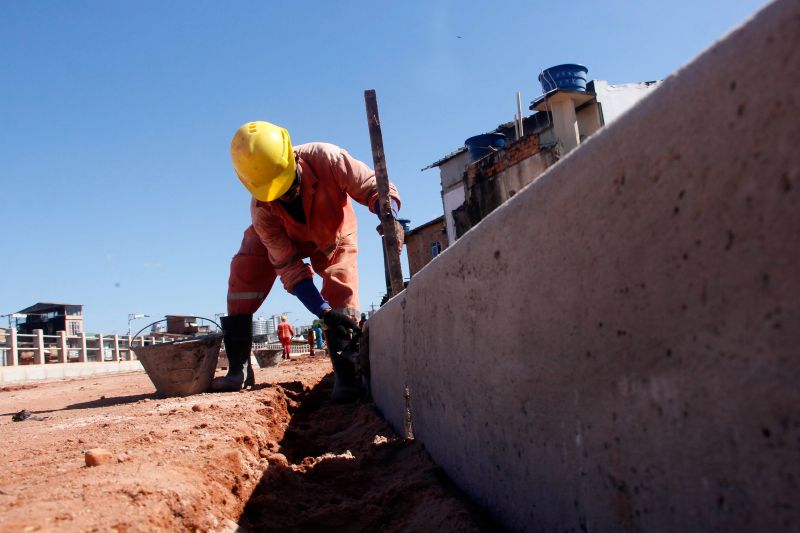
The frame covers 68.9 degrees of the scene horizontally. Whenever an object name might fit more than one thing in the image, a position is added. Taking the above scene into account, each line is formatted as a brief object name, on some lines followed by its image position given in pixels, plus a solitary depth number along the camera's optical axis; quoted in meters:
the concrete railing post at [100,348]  27.02
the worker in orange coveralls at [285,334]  19.36
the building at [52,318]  33.41
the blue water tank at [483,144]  20.20
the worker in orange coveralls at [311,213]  4.91
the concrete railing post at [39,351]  20.83
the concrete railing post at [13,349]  19.58
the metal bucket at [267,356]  13.01
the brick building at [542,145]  17.11
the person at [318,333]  27.91
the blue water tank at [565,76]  17.75
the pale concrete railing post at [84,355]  24.85
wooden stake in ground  5.04
